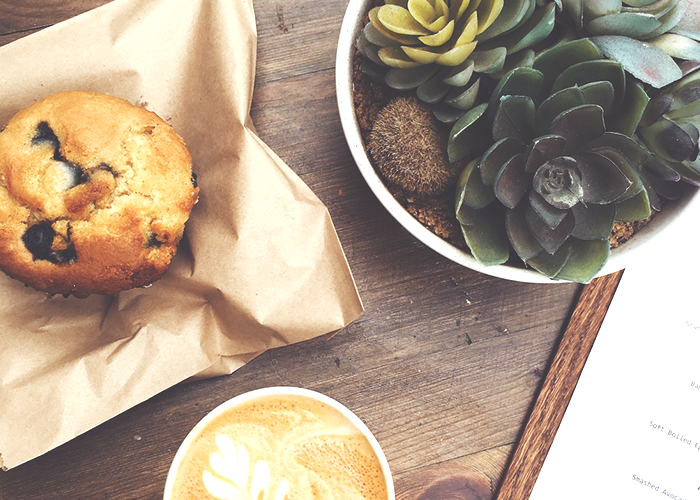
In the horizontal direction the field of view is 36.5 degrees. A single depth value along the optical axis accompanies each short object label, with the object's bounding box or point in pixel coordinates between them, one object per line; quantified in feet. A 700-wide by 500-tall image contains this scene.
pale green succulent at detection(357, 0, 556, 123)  1.30
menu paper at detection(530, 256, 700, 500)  1.56
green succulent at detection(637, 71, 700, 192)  1.29
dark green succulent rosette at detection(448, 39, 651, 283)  1.29
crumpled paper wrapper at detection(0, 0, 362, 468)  1.42
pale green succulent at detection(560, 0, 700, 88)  1.29
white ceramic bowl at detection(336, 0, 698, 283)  1.40
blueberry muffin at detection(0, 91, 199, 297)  1.38
